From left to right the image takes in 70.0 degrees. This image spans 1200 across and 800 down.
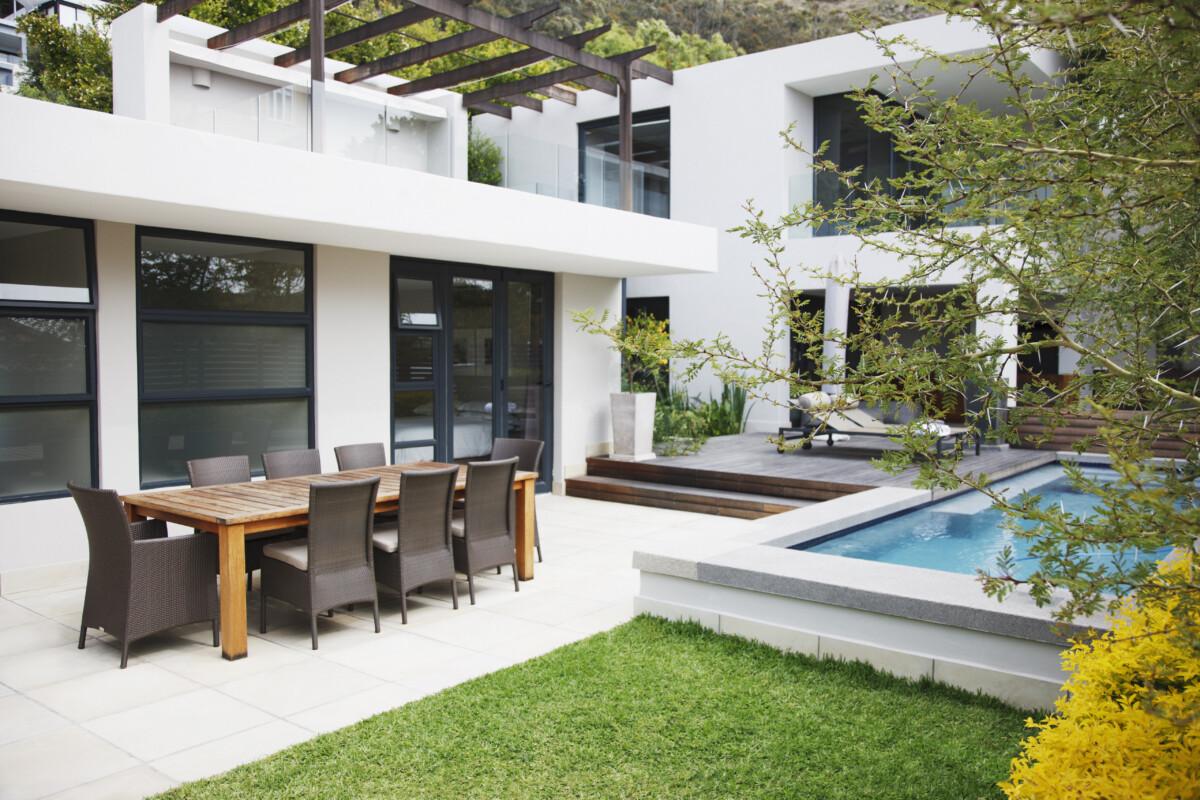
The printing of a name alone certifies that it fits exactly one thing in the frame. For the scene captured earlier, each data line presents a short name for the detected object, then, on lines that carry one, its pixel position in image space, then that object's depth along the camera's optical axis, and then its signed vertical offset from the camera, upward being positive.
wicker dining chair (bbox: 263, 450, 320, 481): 6.89 -0.76
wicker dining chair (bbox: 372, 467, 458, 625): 5.55 -1.13
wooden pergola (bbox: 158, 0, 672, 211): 7.95 +3.64
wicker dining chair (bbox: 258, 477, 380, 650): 5.06 -1.15
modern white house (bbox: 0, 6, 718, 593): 6.28 +0.84
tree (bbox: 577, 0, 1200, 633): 1.62 +0.26
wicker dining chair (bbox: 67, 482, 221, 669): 4.74 -1.18
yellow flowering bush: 1.72 -0.91
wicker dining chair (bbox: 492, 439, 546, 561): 7.29 -0.71
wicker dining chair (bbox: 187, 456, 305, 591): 6.23 -0.81
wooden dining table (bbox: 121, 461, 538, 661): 4.89 -0.84
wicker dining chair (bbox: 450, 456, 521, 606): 6.02 -1.10
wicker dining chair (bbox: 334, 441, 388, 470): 7.32 -0.74
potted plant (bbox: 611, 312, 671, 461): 11.01 -0.69
